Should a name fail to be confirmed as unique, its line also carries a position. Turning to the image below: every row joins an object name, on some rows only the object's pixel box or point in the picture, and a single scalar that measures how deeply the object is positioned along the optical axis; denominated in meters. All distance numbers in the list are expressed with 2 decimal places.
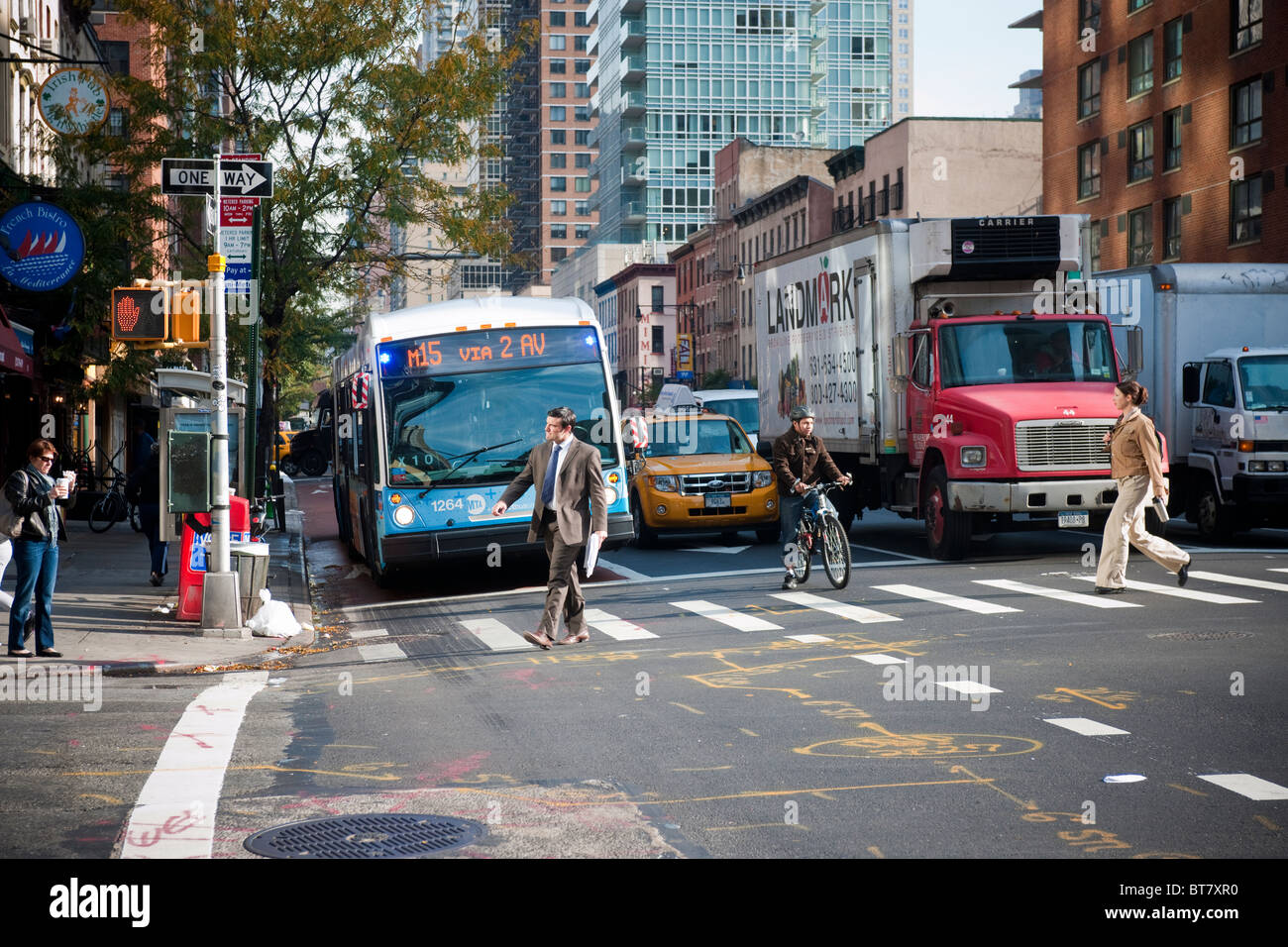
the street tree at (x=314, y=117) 24.16
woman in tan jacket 14.54
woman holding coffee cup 12.16
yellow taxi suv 21.95
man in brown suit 12.64
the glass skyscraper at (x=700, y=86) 127.19
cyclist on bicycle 16.47
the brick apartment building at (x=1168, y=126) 41.91
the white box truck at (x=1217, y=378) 20.27
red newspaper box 15.34
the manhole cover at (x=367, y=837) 5.89
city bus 17.28
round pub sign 24.52
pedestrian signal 13.58
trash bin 14.49
